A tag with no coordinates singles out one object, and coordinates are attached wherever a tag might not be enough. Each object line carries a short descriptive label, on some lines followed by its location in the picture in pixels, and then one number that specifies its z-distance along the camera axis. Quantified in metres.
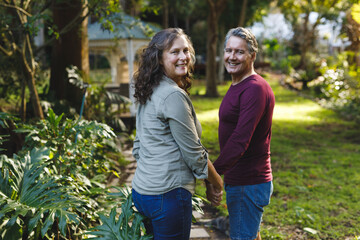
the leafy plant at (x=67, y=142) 3.49
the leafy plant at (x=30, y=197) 2.52
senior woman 1.92
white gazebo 10.37
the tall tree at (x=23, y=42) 4.43
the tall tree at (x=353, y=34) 8.81
